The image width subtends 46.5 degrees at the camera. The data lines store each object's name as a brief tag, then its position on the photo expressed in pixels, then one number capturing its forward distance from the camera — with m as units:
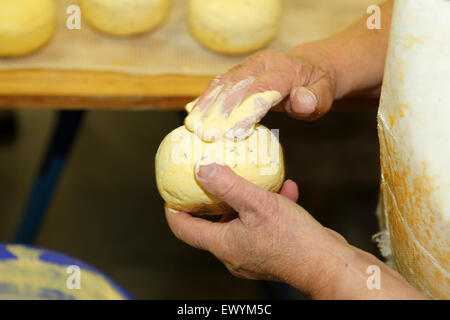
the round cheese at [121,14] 1.45
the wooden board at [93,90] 1.34
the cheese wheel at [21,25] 1.37
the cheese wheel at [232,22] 1.44
